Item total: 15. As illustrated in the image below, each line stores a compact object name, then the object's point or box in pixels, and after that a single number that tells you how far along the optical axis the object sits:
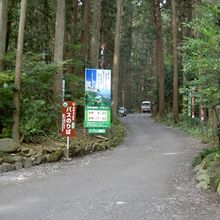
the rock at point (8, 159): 12.42
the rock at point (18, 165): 12.50
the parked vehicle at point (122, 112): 51.17
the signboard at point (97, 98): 17.75
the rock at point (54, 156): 13.48
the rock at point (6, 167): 12.11
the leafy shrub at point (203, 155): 11.94
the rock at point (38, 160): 13.03
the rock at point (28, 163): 12.73
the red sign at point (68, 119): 14.16
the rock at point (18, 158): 12.59
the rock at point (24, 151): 12.98
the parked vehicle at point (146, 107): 64.71
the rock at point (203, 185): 9.15
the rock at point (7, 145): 12.80
